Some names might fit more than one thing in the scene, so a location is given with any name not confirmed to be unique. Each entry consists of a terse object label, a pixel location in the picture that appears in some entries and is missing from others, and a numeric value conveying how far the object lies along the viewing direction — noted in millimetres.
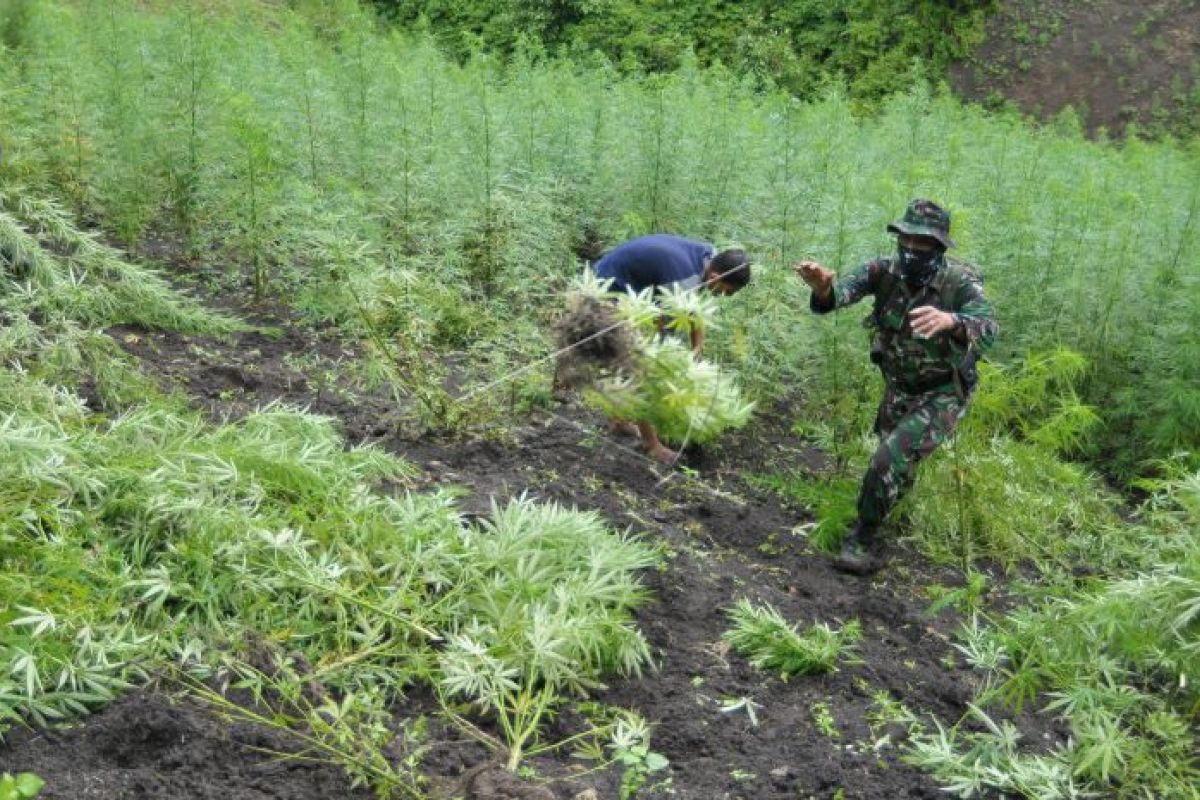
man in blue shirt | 6000
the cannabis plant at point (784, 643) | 4473
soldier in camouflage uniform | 5523
